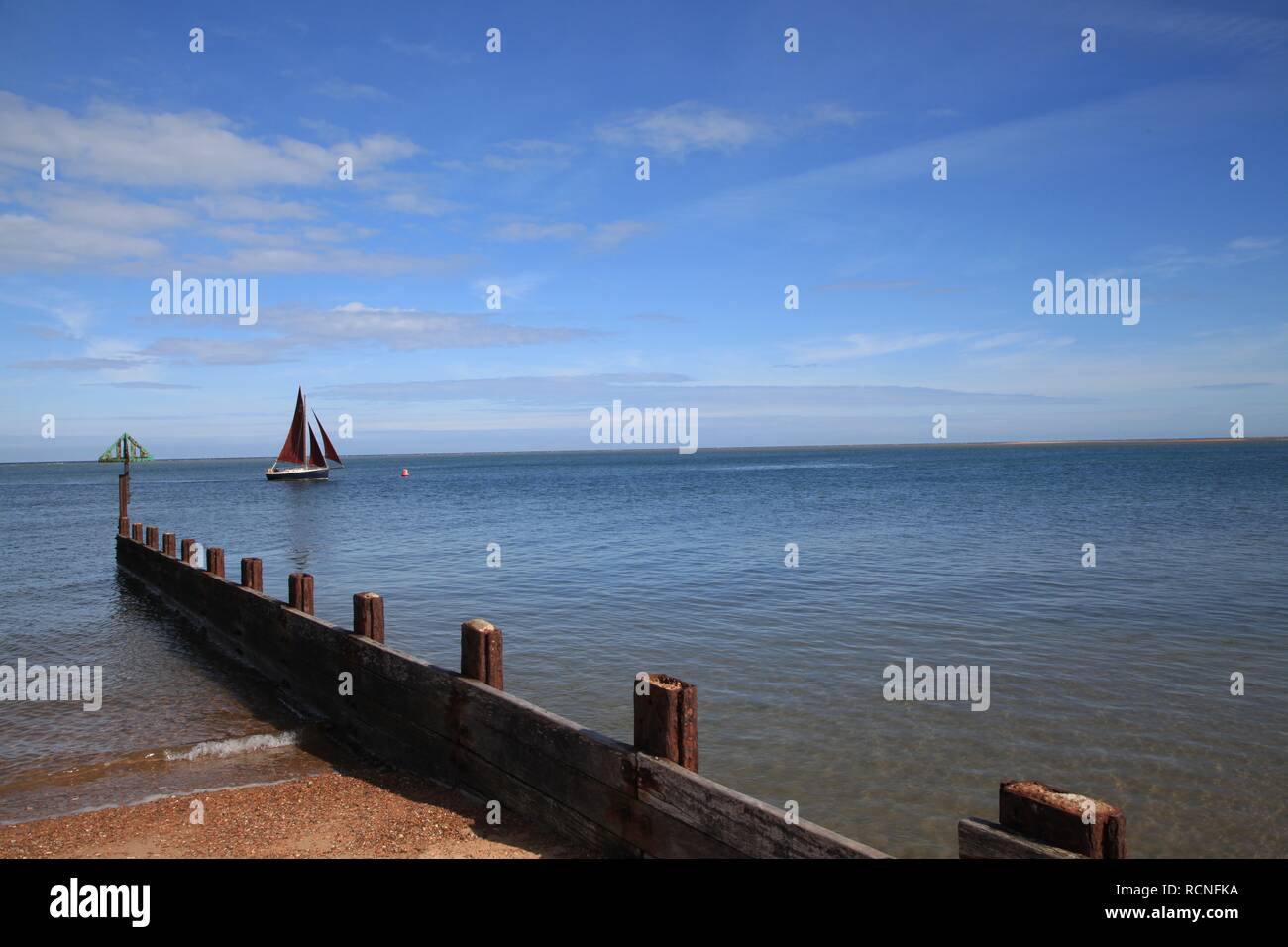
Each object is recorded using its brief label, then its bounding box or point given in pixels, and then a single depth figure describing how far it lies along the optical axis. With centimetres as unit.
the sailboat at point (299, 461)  9238
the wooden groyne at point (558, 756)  382
